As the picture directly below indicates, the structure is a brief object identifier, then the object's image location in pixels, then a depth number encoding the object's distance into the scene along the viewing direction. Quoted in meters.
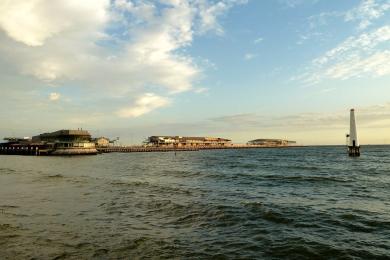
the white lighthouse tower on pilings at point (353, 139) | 70.69
